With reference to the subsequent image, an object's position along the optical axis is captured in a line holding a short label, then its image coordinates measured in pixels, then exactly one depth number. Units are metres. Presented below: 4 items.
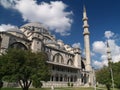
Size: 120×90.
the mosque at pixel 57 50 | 29.65
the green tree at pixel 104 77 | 22.72
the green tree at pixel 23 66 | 14.24
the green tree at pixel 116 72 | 22.61
